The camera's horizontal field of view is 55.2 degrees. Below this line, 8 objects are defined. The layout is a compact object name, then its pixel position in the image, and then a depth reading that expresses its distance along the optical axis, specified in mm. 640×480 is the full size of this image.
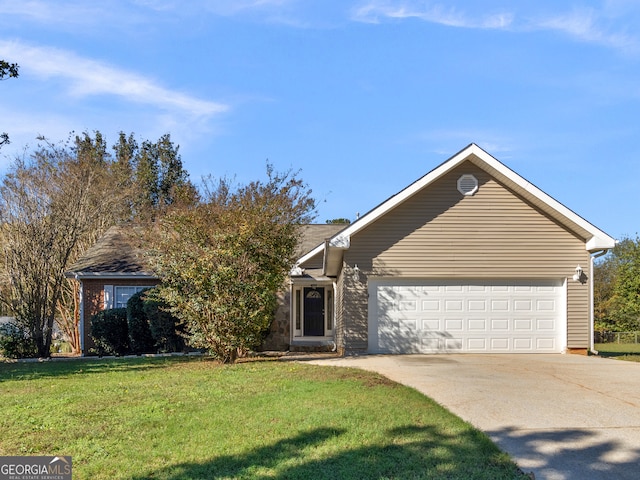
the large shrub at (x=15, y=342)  17609
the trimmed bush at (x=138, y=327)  18406
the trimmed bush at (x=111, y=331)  18750
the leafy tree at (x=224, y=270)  13617
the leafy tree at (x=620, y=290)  30703
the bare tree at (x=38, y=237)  18312
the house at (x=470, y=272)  16281
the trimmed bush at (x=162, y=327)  17938
